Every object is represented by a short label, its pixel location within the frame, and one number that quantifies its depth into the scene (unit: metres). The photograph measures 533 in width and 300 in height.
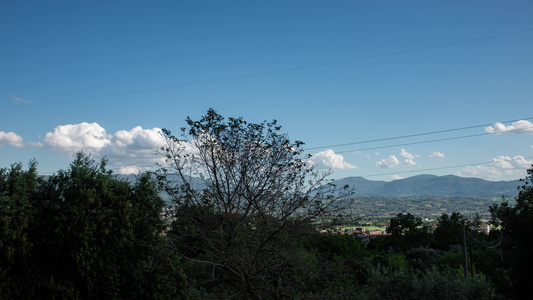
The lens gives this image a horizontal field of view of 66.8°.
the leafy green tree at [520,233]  10.89
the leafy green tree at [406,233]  54.16
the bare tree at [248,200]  13.02
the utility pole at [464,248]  21.60
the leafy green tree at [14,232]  12.14
